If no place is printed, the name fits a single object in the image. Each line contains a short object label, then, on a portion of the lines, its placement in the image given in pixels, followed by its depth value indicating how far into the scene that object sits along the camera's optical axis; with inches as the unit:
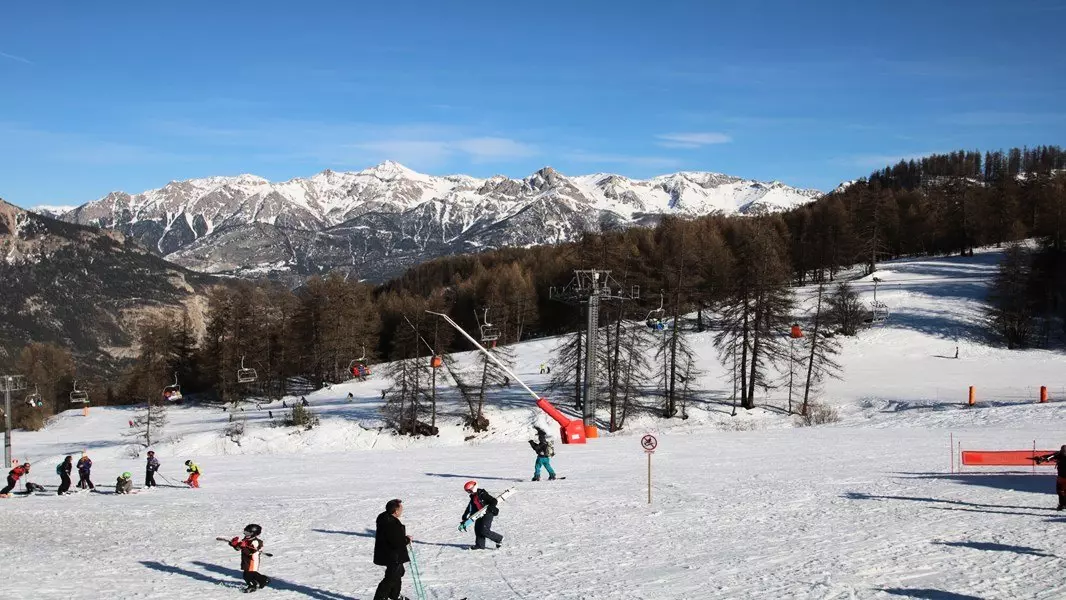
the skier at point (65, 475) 1157.9
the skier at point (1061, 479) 677.3
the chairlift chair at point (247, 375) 2704.2
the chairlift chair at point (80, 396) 2837.4
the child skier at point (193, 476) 1169.4
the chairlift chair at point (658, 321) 1925.7
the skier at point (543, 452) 955.3
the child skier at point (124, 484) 1129.4
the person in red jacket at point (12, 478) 1175.0
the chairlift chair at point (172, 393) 2581.2
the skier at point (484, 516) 643.5
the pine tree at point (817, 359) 1893.6
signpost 828.6
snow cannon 1343.5
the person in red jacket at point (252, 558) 570.6
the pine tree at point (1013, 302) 2551.7
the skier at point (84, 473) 1186.6
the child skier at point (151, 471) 1203.9
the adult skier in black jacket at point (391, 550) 486.0
